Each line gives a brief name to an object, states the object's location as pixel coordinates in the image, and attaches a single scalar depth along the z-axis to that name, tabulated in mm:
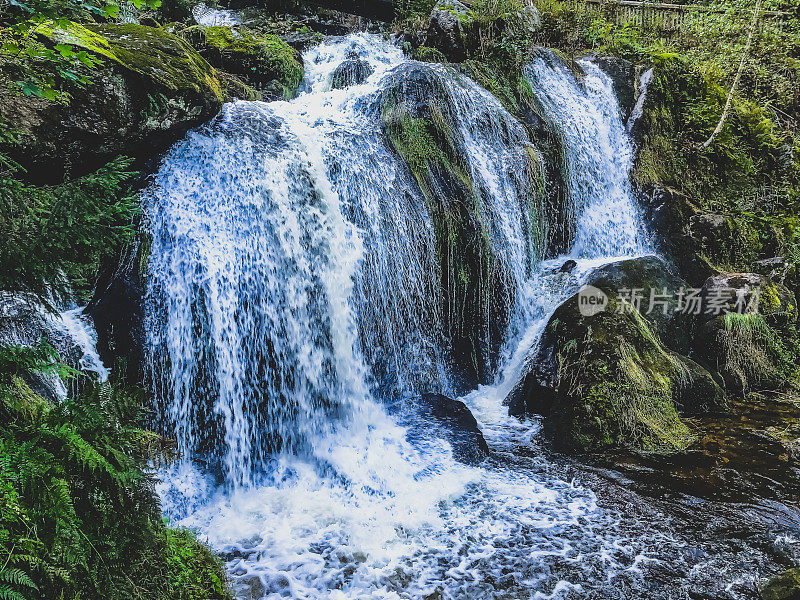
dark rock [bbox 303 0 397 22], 14949
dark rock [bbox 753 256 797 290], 10383
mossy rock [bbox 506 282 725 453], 6336
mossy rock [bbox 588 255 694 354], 8148
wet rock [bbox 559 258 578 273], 9227
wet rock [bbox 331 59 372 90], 10492
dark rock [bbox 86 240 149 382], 5625
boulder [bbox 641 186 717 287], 10086
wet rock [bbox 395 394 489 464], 6164
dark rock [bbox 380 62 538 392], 8148
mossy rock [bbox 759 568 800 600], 3715
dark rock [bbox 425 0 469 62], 11828
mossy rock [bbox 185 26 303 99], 9773
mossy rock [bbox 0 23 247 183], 5328
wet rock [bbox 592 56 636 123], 12062
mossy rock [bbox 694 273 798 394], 8219
